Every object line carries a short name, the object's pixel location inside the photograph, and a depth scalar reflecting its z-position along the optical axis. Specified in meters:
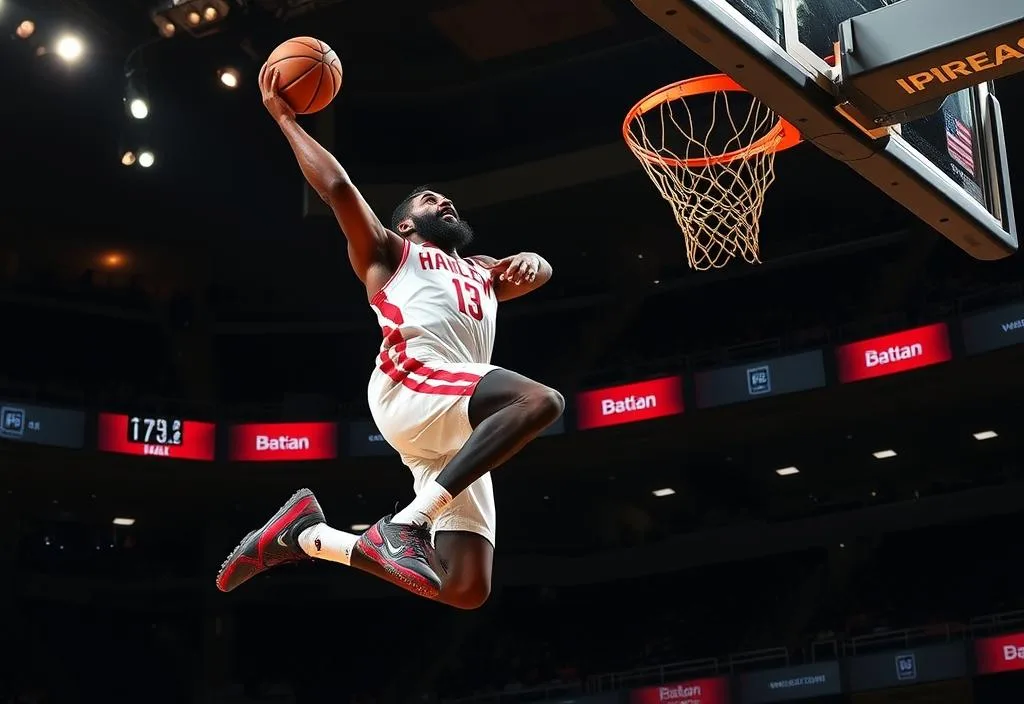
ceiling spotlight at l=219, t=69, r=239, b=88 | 15.89
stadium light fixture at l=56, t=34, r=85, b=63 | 14.80
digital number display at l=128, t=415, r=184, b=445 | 20.41
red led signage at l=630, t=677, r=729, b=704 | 18.22
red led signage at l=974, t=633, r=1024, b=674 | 16.62
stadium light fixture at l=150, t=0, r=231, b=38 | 13.58
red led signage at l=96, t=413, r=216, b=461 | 20.20
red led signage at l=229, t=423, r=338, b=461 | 21.05
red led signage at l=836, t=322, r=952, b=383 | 18.41
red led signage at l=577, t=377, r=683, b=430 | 20.00
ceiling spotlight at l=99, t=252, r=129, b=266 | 23.67
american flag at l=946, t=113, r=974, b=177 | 5.81
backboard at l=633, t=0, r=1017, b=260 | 4.79
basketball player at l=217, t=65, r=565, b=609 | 4.97
